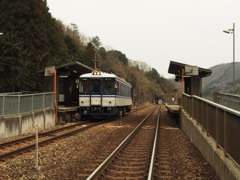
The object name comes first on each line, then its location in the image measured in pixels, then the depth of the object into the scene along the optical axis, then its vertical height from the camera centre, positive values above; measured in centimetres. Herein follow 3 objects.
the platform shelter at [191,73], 1919 +146
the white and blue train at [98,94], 2281 +14
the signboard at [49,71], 1912 +150
